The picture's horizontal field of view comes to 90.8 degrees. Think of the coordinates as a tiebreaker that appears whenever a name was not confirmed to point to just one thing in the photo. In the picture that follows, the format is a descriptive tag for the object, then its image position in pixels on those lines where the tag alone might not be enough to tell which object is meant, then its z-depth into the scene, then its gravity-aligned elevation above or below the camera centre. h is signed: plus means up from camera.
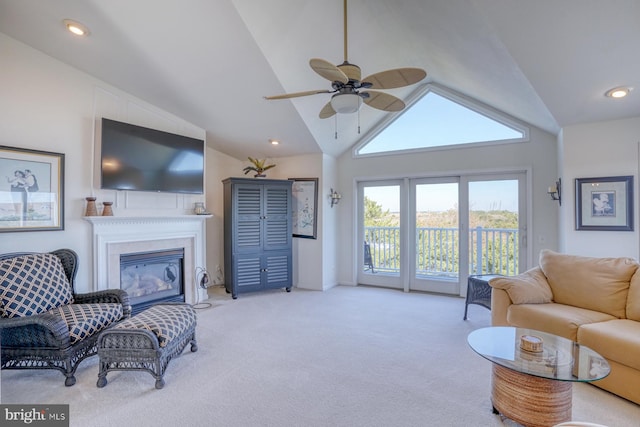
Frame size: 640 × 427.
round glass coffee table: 1.80 -0.97
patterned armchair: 2.46 -0.82
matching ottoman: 2.45 -1.03
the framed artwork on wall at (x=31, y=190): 2.97 +0.27
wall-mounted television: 3.65 +0.73
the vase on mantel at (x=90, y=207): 3.49 +0.11
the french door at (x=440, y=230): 4.74 -0.24
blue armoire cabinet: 5.05 -0.30
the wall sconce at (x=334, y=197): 5.71 +0.35
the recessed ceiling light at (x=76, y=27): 2.84 +1.74
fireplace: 3.63 -0.31
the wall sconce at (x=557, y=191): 4.05 +0.31
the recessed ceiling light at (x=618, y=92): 2.89 +1.16
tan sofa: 2.28 -0.84
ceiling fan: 2.21 +1.01
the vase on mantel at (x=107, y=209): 3.63 +0.09
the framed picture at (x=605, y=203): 3.51 +0.13
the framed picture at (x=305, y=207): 5.55 +0.16
